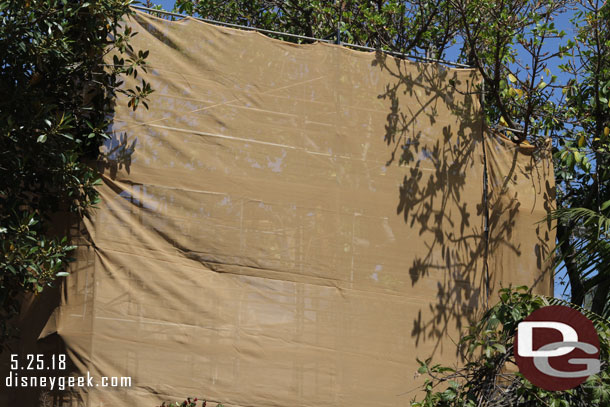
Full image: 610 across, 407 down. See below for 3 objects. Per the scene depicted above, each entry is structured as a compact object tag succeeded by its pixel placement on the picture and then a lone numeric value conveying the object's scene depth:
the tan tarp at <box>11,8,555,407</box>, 7.93
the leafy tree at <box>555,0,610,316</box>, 9.54
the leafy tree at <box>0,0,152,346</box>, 7.23
